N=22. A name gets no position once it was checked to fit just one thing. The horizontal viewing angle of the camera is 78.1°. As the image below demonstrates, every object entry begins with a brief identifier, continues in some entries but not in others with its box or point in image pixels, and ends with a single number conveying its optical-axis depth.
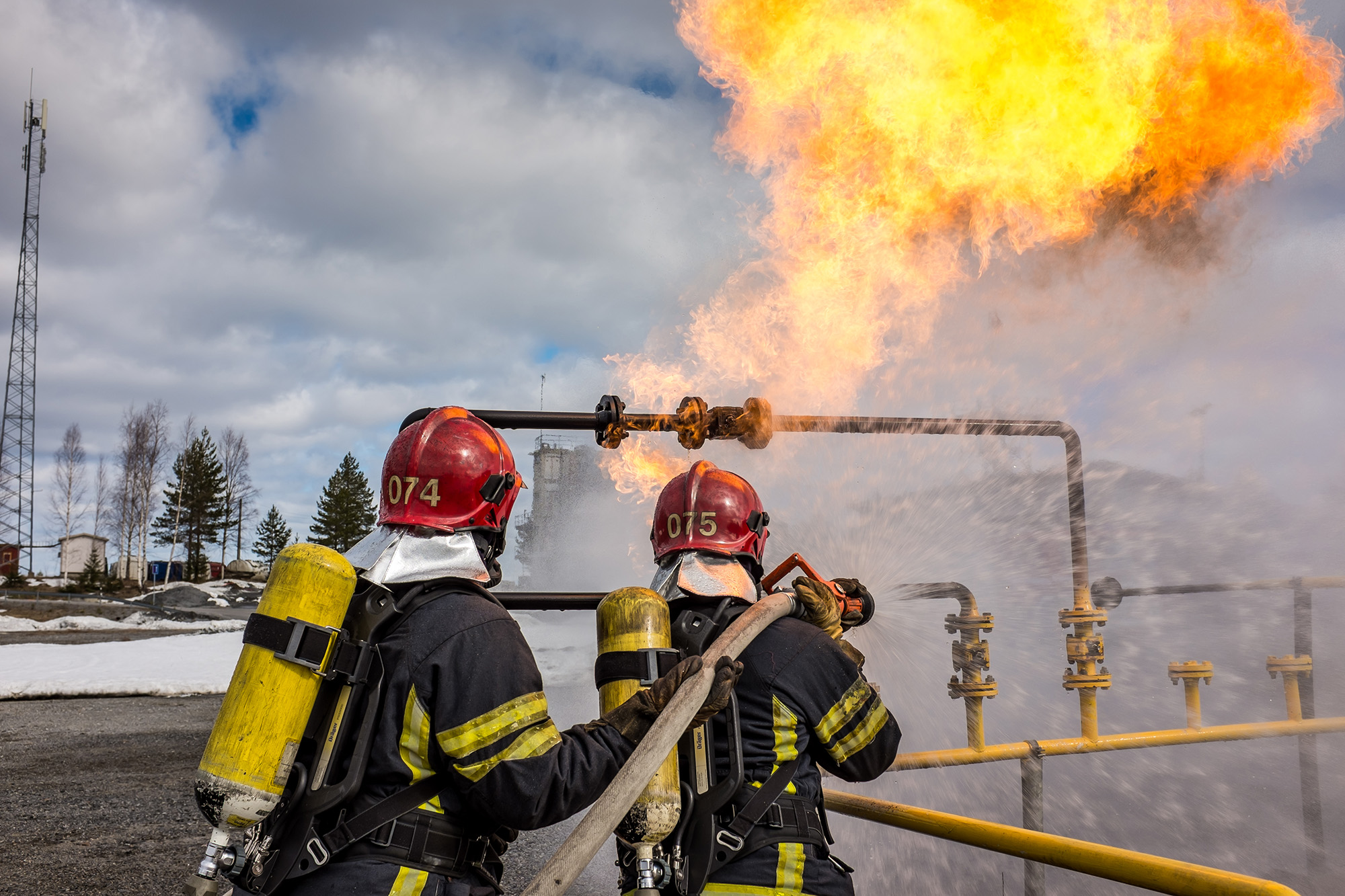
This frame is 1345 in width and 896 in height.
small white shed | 46.06
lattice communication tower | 39.75
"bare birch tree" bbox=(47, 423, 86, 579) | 44.72
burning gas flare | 5.36
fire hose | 1.96
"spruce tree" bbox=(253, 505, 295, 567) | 56.94
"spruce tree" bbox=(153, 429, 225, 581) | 49.34
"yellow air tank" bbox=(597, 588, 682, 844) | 2.67
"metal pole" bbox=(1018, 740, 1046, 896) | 3.96
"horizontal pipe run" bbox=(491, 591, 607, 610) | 3.74
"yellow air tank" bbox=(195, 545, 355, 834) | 1.97
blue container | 51.25
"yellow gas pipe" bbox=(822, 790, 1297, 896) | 2.04
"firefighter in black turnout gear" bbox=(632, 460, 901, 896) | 2.58
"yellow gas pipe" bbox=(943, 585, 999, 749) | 4.07
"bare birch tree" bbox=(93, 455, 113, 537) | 45.94
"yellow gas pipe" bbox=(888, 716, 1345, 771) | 3.63
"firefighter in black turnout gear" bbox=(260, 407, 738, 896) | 2.02
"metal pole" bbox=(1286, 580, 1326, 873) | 5.00
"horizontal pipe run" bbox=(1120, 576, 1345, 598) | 4.60
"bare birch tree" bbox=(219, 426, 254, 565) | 52.47
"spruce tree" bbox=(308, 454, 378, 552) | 47.84
